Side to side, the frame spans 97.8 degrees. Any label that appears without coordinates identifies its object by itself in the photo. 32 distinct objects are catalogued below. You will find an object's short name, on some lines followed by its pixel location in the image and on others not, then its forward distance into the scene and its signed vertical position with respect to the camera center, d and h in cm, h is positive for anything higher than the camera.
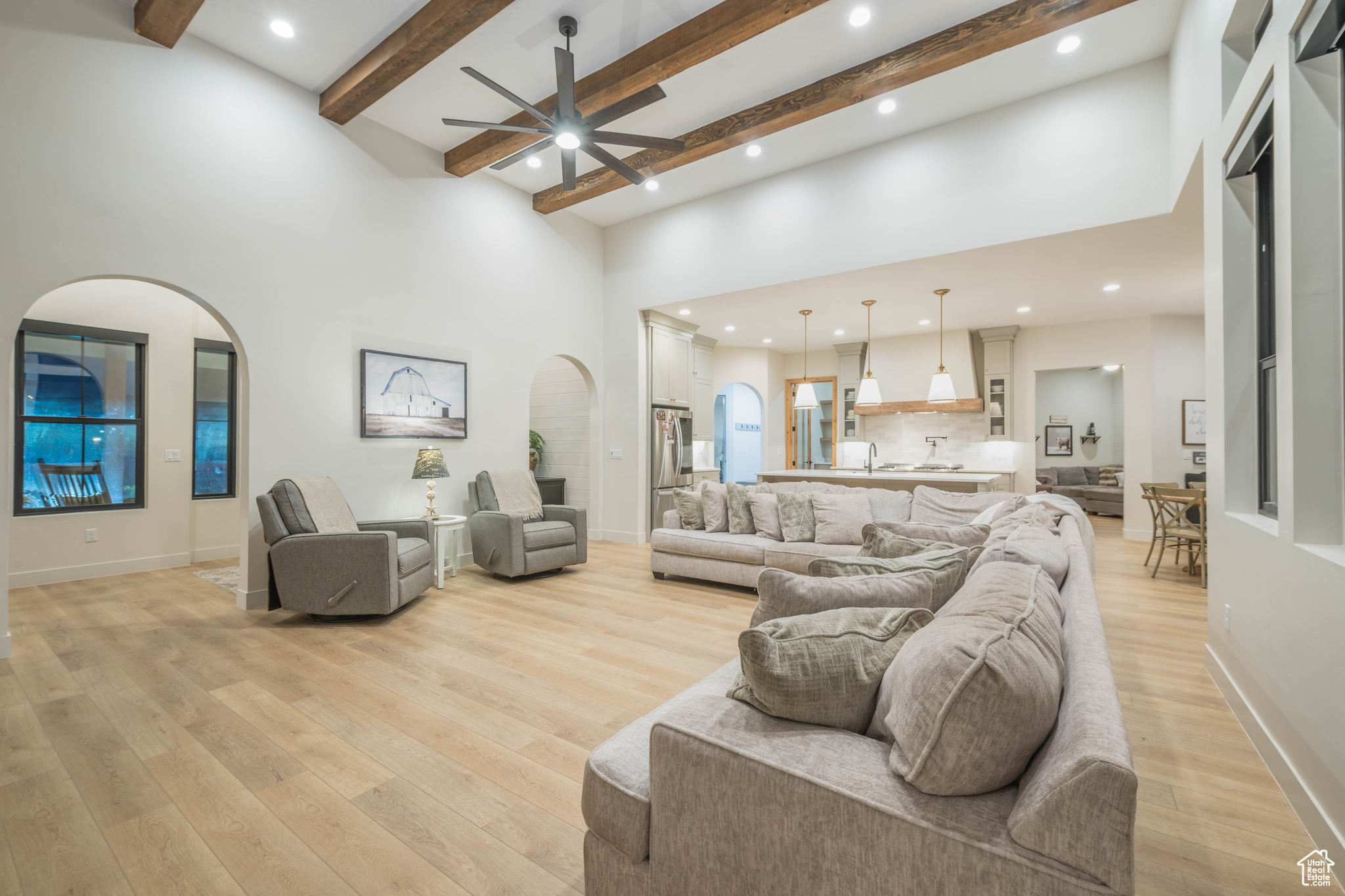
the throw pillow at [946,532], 344 -48
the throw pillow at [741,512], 493 -49
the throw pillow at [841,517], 450 -49
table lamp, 495 -10
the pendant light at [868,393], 622 +64
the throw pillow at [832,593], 158 -38
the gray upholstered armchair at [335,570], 381 -75
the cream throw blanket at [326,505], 424 -37
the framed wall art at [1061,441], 1086 +22
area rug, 493 -108
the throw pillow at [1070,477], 1002 -40
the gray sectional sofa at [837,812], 81 -61
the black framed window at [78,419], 499 +33
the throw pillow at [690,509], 511 -48
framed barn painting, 501 +52
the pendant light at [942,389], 593 +65
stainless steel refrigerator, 715 -4
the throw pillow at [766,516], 475 -51
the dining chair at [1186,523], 488 -62
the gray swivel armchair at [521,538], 500 -73
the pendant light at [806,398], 657 +63
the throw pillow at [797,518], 461 -51
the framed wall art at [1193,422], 708 +37
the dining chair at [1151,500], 534 -45
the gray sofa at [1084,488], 924 -58
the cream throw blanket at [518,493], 560 -37
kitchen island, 565 -26
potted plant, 781 +10
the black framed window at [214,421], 604 +37
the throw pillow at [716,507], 502 -46
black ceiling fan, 363 +221
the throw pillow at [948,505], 432 -39
